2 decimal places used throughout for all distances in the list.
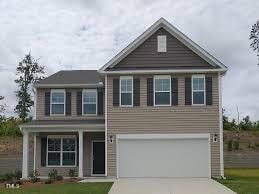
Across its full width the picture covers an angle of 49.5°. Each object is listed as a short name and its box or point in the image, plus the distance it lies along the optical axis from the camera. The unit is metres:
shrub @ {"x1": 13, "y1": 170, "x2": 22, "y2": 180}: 15.50
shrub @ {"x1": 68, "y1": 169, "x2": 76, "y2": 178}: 15.57
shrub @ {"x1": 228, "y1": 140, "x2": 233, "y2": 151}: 21.95
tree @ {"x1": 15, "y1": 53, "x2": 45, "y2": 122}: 30.68
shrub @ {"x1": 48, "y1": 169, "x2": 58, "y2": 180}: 14.39
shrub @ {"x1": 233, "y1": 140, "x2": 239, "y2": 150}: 22.09
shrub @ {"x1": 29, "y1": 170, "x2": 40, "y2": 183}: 14.10
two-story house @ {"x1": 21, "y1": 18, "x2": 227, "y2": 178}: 14.74
